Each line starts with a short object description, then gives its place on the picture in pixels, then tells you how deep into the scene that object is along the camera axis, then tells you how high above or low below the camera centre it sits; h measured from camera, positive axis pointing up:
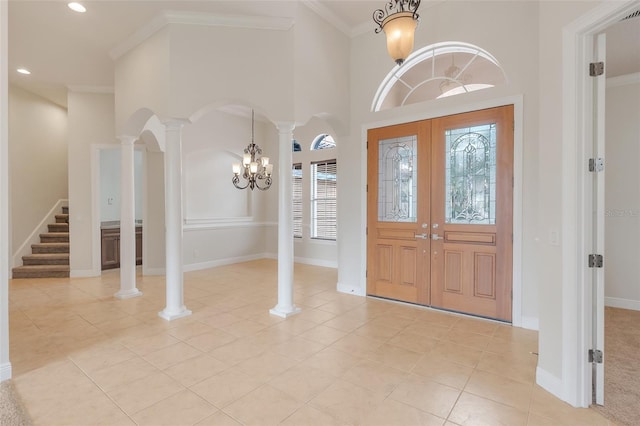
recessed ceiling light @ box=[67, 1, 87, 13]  3.56 +2.33
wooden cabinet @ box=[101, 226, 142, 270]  6.57 -0.77
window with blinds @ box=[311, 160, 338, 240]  7.27 +0.26
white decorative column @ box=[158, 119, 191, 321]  3.96 -0.12
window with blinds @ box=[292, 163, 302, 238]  7.84 +0.30
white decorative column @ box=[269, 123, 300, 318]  4.03 -0.22
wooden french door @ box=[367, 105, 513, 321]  3.66 -0.02
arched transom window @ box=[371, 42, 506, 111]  3.91 +1.79
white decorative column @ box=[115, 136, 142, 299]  4.82 -0.20
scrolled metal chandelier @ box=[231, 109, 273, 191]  6.00 +0.85
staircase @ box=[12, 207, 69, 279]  6.05 -0.90
